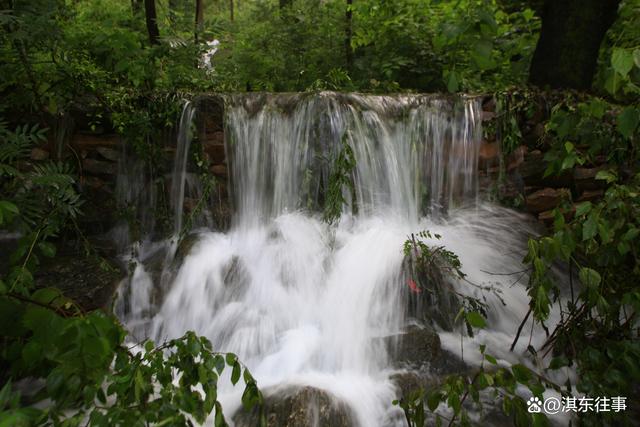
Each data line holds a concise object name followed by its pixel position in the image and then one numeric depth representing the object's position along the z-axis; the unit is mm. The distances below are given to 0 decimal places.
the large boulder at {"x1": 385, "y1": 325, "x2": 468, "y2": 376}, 2766
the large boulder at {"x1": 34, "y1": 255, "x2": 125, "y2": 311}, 3320
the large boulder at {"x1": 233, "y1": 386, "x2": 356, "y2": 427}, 2293
